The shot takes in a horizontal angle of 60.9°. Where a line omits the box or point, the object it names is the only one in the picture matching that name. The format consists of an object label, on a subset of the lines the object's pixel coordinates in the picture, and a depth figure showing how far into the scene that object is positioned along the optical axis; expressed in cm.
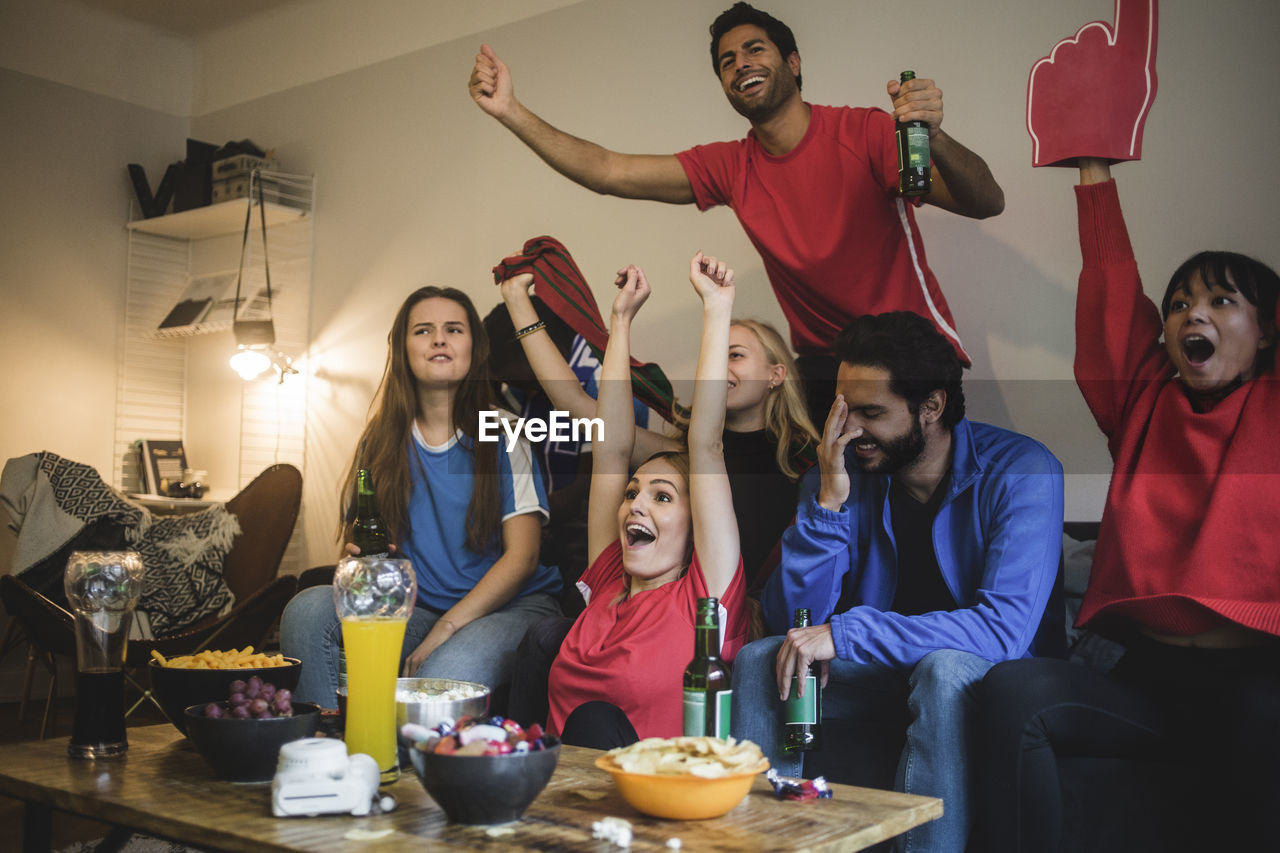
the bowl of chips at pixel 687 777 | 118
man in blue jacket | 178
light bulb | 438
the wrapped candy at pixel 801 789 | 132
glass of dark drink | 155
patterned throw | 344
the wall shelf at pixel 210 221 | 450
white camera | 121
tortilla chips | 119
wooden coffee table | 112
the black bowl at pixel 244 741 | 136
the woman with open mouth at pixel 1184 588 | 162
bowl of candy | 114
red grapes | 140
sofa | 172
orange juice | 141
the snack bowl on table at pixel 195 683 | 158
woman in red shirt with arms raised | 197
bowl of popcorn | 141
